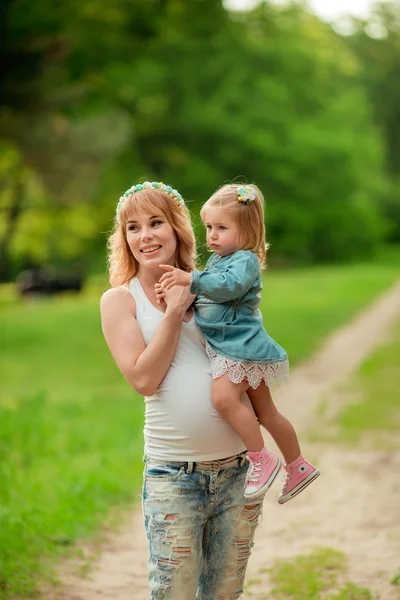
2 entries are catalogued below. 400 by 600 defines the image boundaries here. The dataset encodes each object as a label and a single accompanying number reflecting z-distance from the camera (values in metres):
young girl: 6.11
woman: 6.11
